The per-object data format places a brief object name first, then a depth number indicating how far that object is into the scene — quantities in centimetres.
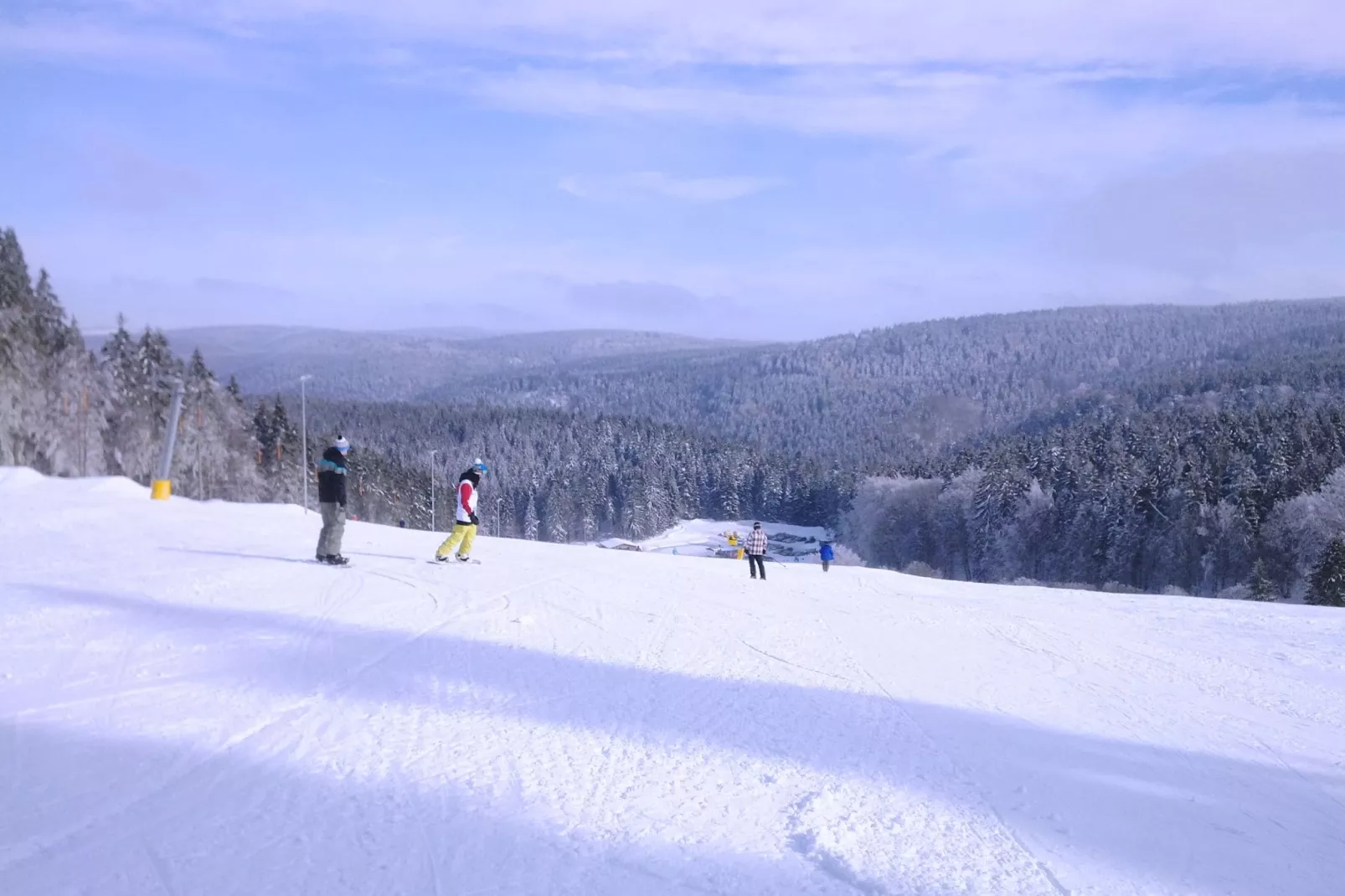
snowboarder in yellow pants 1515
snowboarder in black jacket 1387
